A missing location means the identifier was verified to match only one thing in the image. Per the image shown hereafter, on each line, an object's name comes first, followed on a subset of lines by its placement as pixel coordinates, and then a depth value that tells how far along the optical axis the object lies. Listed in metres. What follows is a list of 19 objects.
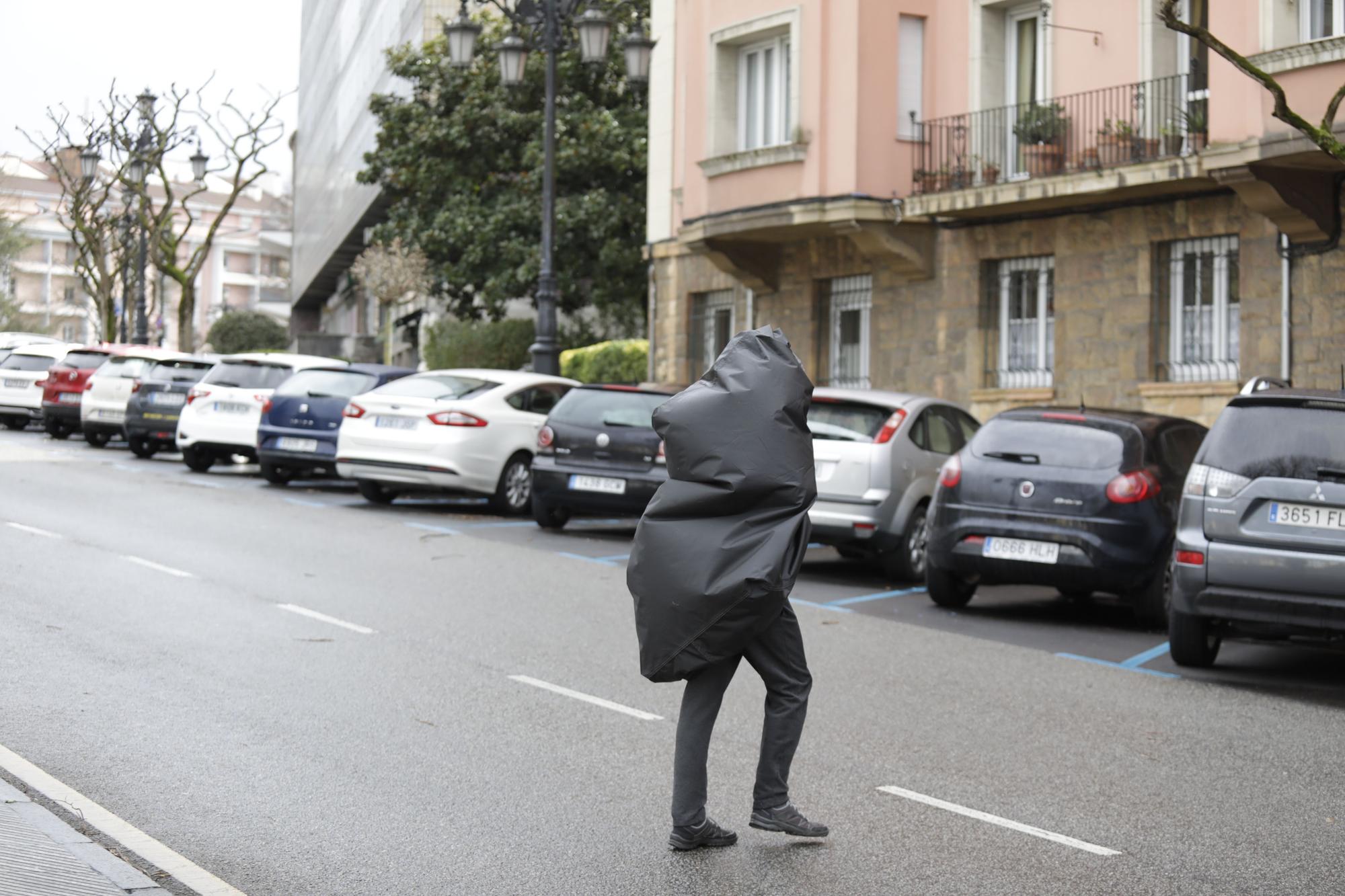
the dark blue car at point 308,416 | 19.41
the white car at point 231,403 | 21.25
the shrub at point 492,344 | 38.69
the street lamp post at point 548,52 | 21.64
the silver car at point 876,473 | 13.46
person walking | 5.32
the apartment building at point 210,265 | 123.69
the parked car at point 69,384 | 28.11
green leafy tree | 34.53
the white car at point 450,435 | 17.23
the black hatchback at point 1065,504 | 11.26
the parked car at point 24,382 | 31.12
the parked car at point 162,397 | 23.75
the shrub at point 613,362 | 31.08
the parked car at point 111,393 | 25.94
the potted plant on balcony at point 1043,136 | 19.94
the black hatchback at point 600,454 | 15.70
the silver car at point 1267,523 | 9.02
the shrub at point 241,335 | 89.25
